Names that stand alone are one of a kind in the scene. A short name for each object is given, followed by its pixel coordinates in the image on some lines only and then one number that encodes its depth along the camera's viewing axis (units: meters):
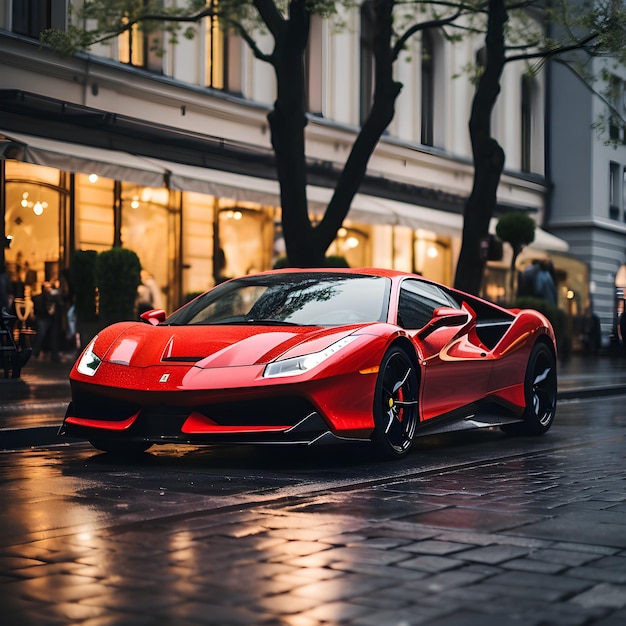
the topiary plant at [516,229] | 26.73
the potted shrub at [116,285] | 18.77
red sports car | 7.67
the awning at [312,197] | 22.47
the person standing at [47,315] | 21.84
